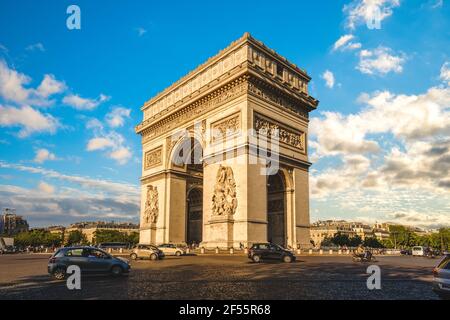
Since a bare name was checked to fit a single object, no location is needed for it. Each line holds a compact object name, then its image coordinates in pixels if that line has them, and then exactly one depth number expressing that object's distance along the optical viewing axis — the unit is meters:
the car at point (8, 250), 61.99
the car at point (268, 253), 23.25
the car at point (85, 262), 14.63
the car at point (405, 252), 60.12
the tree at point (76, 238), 125.44
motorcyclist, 26.19
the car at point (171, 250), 32.28
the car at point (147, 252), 27.67
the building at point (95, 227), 159.38
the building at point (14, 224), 155.75
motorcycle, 26.08
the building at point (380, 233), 175.96
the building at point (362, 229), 163.55
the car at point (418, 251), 52.47
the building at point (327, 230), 148.88
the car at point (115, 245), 56.09
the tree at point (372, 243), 121.65
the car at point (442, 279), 9.33
